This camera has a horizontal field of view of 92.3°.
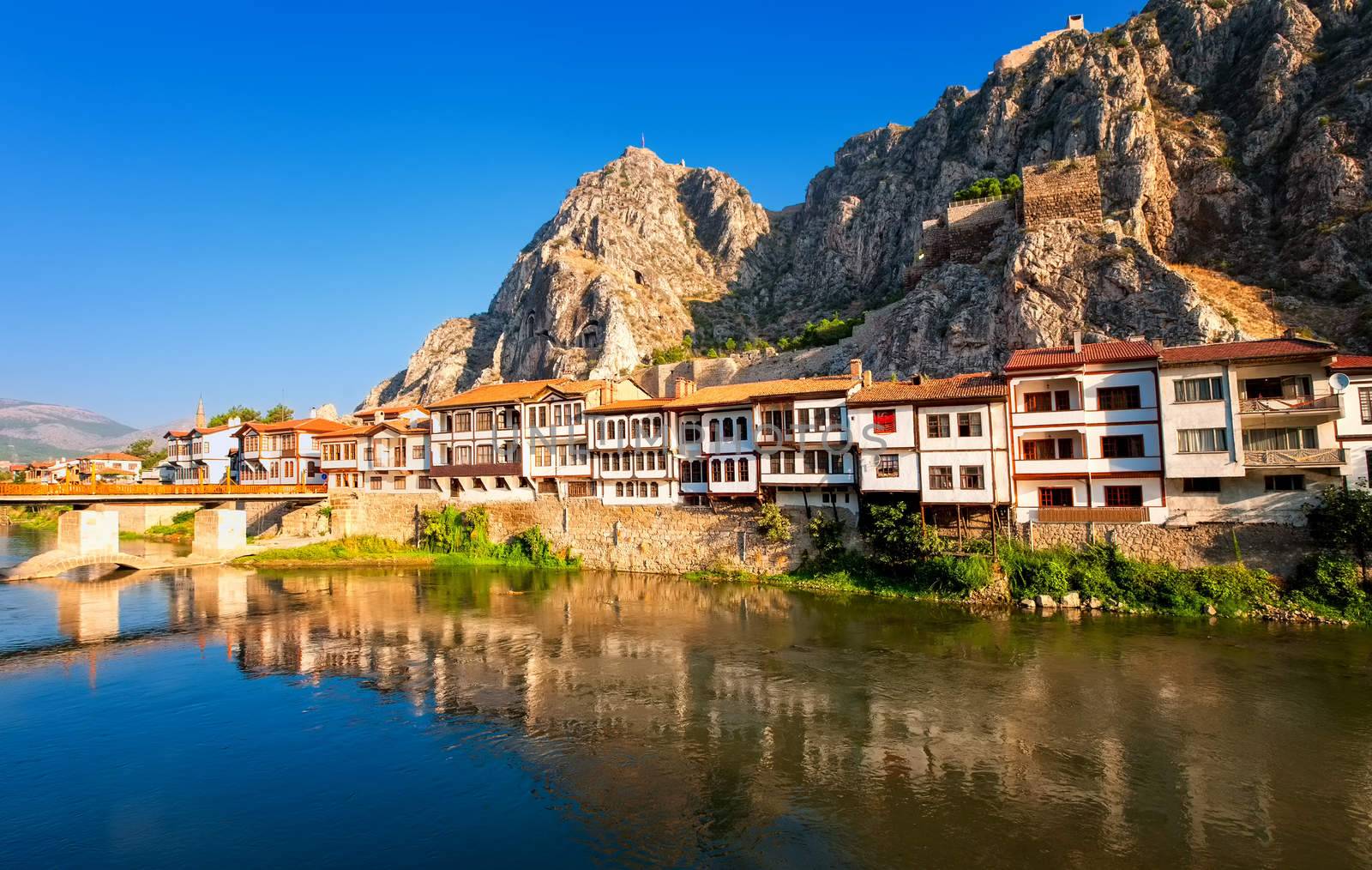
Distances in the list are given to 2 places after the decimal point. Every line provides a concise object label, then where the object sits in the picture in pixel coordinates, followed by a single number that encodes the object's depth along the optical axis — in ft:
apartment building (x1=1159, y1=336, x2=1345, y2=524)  89.92
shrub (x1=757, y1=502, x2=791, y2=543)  122.52
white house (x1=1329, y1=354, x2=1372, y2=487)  89.35
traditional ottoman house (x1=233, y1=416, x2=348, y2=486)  195.00
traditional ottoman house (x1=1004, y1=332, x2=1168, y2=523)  98.12
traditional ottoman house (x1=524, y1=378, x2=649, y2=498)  148.87
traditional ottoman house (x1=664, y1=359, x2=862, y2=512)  119.24
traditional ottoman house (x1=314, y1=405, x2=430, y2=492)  172.04
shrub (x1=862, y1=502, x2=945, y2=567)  106.11
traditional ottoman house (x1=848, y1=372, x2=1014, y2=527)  104.06
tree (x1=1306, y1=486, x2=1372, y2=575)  83.61
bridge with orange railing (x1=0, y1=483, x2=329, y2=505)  131.03
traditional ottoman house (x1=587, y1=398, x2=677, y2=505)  137.39
